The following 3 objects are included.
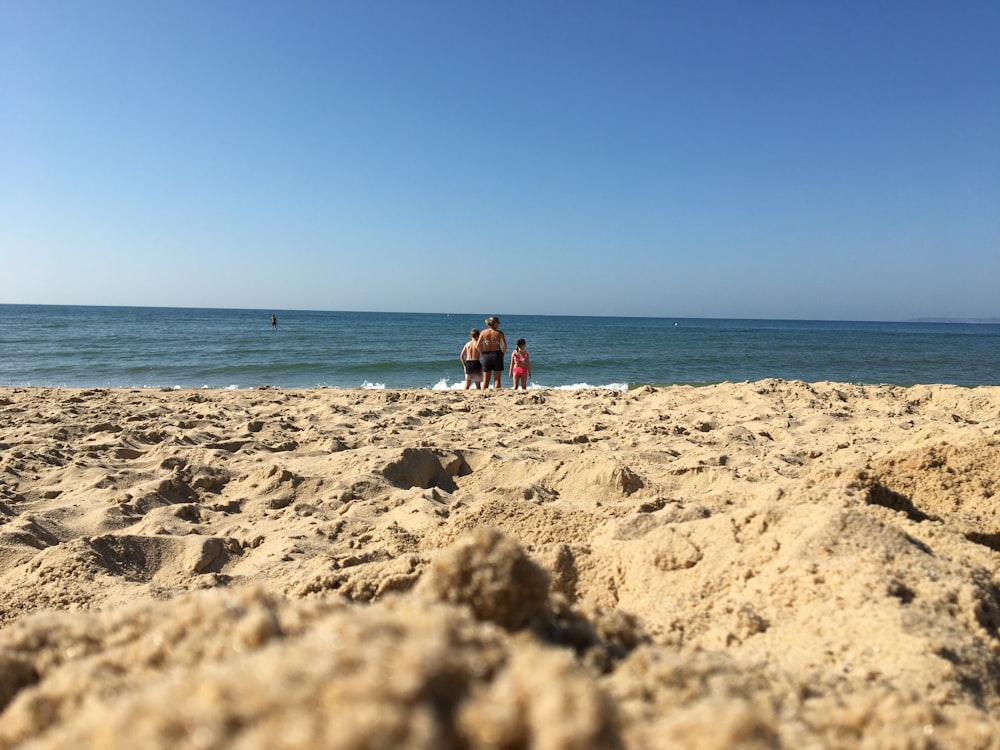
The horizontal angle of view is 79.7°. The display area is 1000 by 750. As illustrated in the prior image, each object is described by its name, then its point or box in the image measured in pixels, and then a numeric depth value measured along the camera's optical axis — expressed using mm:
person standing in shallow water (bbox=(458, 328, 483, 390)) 11164
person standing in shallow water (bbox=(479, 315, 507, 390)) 10719
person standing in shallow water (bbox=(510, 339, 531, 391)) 10906
